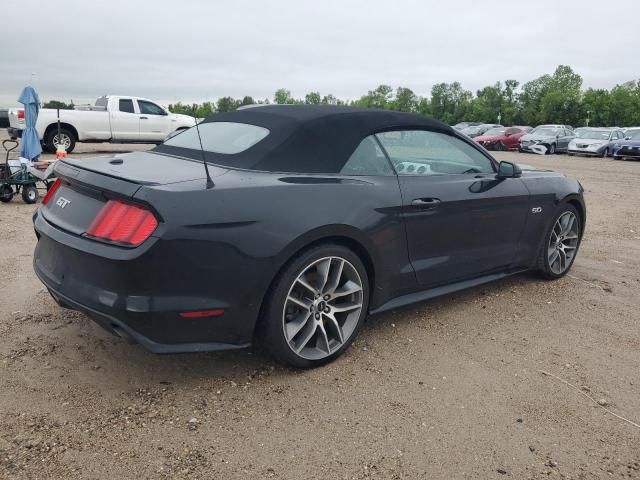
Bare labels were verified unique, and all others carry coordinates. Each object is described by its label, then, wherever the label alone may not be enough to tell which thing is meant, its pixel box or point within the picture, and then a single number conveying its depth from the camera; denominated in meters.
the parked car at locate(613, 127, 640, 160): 23.62
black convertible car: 2.65
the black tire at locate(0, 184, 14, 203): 8.16
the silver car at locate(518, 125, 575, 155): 27.31
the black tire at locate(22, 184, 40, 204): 8.27
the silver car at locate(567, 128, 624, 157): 25.23
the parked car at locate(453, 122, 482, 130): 37.47
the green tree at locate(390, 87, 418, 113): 88.68
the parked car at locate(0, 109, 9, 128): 27.14
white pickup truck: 15.80
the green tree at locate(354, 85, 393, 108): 91.44
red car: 28.56
